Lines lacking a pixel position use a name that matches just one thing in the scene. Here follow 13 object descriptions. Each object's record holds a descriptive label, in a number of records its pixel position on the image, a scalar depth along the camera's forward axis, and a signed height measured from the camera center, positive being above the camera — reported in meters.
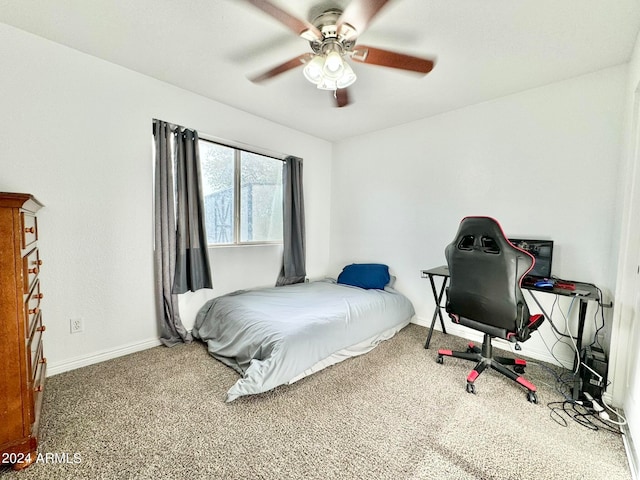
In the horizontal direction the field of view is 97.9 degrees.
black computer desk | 1.80 -0.46
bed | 1.90 -0.87
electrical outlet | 2.09 -0.79
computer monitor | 2.21 -0.24
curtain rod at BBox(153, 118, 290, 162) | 2.74 +0.83
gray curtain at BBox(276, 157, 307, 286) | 3.46 -0.04
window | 2.91 +0.30
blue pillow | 3.28 -0.64
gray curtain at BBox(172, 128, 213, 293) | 2.54 +0.01
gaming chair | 1.81 -0.44
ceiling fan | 1.45 +1.01
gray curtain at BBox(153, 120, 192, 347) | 2.42 -0.12
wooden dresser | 1.21 -0.57
